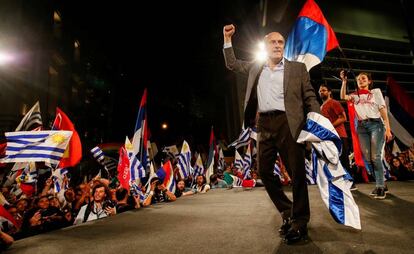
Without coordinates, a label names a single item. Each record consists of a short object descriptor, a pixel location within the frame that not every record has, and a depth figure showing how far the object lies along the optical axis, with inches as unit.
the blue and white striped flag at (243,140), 436.8
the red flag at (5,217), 148.6
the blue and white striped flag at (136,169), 285.2
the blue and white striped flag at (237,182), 395.2
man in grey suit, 102.8
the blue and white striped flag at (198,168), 452.6
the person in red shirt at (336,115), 202.8
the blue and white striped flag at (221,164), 527.8
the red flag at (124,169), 271.9
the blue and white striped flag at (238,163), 466.4
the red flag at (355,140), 217.3
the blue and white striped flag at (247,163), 420.8
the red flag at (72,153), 245.8
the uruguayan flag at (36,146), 195.5
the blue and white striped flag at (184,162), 406.3
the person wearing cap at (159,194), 284.0
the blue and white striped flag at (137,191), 269.4
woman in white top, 175.8
